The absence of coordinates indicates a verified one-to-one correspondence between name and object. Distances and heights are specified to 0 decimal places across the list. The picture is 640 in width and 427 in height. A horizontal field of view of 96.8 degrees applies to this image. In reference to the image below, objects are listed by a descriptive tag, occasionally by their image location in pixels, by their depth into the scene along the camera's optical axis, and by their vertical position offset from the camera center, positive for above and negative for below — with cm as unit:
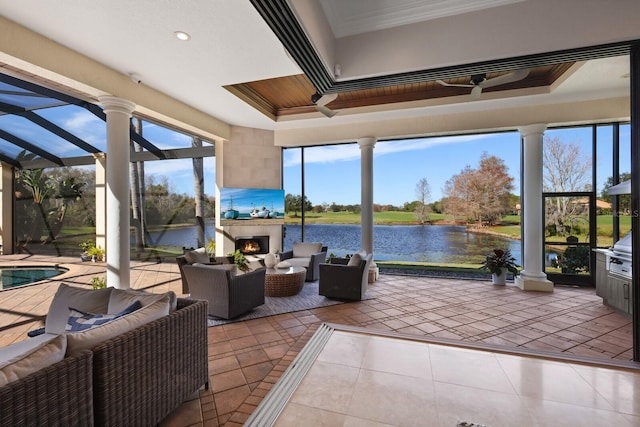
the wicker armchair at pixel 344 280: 433 -107
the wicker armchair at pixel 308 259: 549 -98
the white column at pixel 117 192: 374 +27
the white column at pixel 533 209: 509 +1
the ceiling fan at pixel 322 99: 346 +139
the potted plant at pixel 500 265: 546 -107
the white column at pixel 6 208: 830 +14
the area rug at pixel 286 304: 367 -138
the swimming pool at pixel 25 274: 550 -134
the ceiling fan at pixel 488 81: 301 +147
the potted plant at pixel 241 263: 459 -85
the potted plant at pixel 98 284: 375 -96
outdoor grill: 376 -68
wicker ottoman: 456 -116
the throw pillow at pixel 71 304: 215 -70
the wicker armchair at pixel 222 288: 348 -97
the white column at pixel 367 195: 592 +33
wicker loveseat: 114 -84
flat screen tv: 597 +11
